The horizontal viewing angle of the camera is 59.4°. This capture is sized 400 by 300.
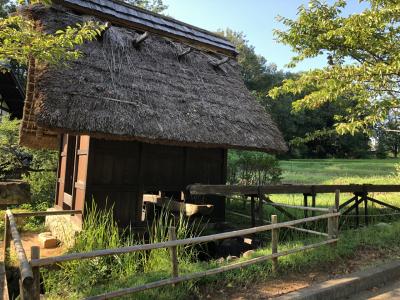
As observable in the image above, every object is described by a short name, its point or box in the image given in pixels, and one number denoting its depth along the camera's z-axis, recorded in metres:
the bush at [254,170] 13.86
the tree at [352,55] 7.44
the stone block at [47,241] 7.61
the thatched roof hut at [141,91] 6.64
